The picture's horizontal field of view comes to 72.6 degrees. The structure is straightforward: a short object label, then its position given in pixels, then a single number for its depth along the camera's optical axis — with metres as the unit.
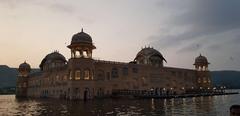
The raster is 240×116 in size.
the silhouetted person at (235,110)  3.85
